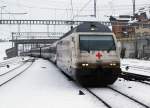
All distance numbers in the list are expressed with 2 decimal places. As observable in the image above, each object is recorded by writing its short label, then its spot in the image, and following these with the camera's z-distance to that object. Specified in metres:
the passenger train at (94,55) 15.13
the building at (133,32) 52.62
